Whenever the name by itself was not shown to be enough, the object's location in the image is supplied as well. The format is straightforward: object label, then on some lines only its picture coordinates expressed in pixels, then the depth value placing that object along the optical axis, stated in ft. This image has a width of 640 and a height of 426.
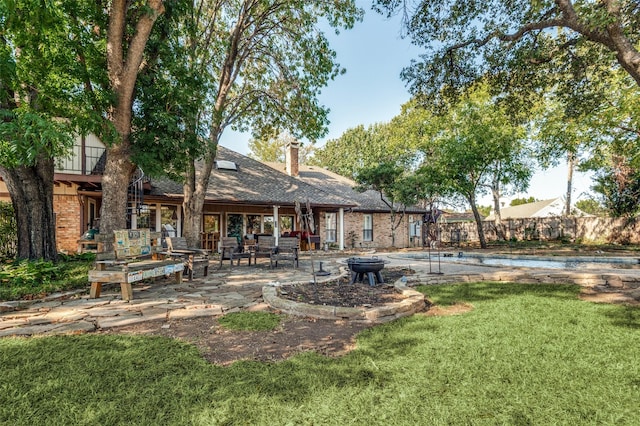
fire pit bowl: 21.24
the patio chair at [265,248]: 31.01
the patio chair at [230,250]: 30.53
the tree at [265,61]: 35.19
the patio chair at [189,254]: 23.30
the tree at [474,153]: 56.24
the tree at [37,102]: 15.78
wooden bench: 16.98
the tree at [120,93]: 20.54
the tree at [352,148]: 110.01
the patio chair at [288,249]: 31.61
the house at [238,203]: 40.09
